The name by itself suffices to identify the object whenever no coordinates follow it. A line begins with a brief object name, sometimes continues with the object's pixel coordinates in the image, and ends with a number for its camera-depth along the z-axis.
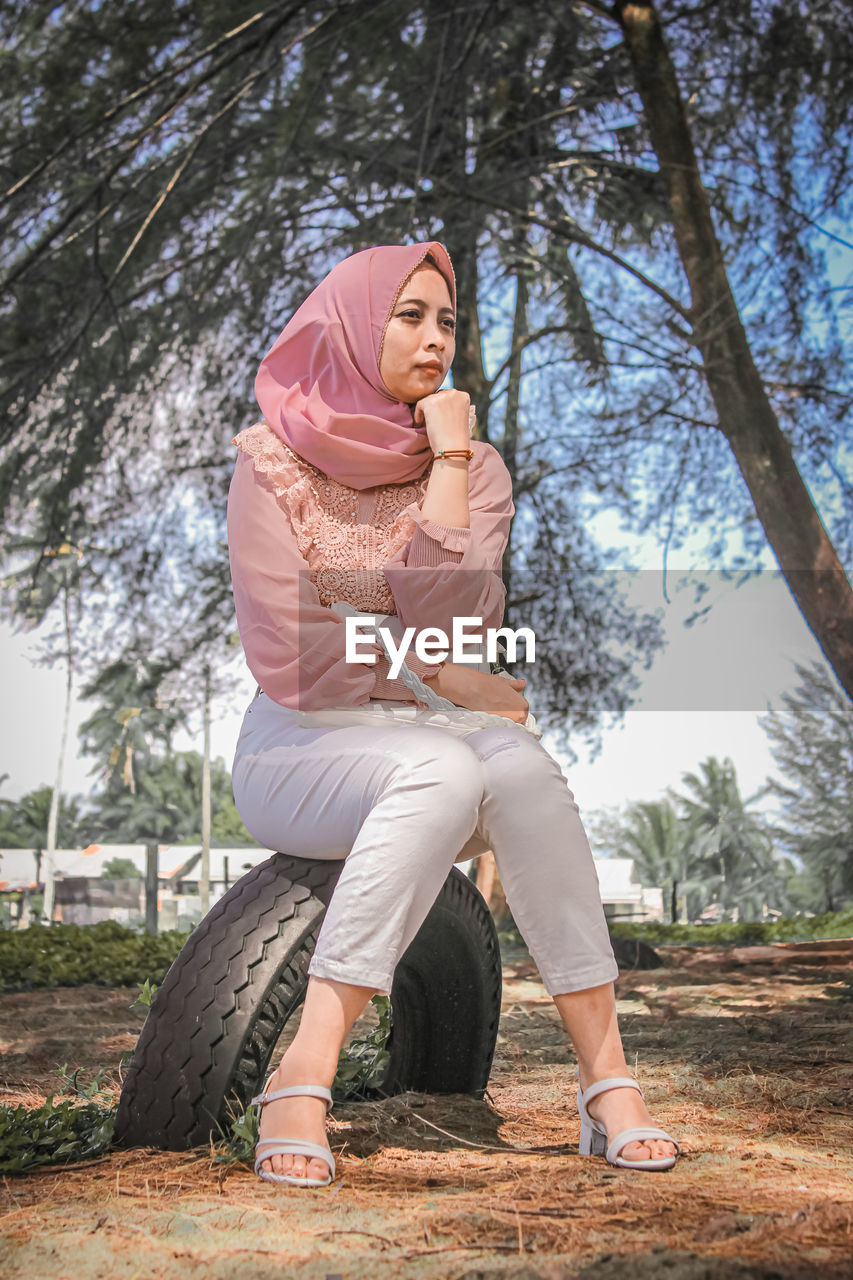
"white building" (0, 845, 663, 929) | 8.78
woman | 1.44
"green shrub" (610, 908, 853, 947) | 5.97
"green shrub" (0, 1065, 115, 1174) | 1.51
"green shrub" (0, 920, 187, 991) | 4.50
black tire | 1.54
